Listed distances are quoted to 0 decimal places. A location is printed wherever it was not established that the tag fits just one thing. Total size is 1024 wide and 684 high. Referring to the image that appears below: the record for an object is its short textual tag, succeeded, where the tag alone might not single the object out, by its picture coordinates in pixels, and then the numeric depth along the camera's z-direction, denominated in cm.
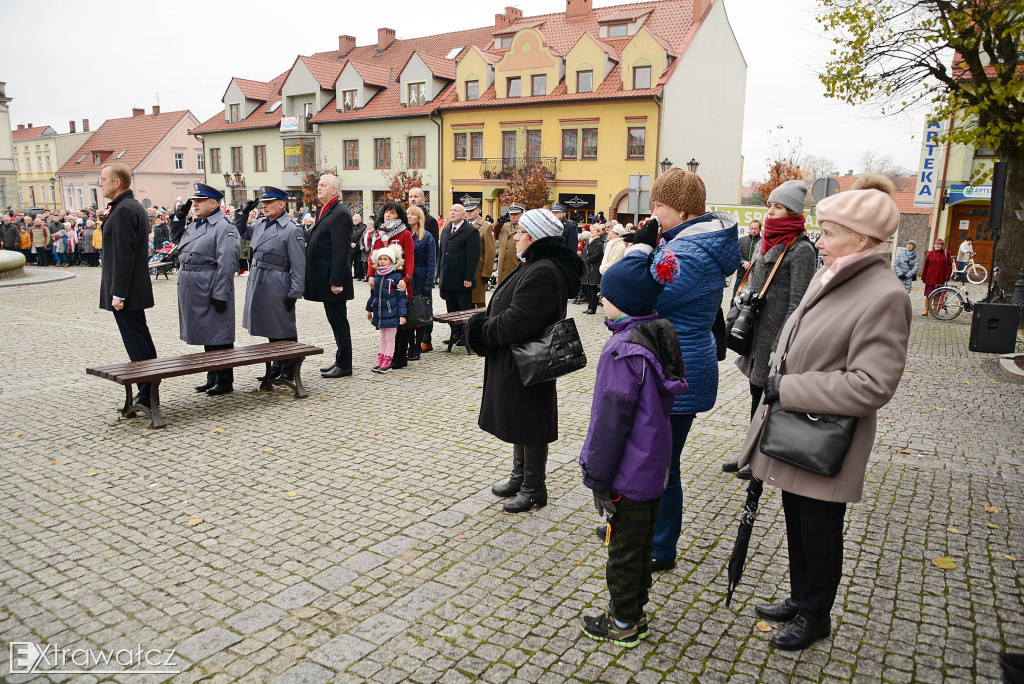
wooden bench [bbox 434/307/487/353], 964
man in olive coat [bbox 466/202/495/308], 1147
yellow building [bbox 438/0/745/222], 3325
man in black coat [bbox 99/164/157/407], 657
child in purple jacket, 307
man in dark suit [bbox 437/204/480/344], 1033
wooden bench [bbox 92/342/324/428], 617
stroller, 2014
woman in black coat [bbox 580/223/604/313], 1491
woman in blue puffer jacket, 364
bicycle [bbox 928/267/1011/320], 1569
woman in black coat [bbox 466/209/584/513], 433
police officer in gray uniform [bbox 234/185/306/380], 763
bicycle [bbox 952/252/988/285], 2362
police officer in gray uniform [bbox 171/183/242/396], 715
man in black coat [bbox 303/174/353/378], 805
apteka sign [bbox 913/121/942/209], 2592
